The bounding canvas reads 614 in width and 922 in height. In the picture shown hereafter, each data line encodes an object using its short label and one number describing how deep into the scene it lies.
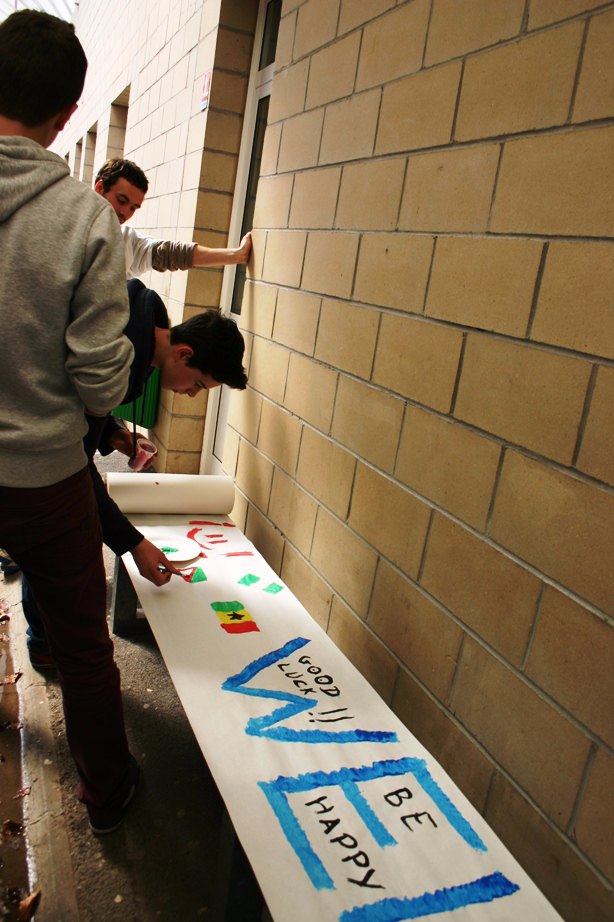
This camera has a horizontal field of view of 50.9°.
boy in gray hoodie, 1.11
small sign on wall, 3.06
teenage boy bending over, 1.69
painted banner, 0.99
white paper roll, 2.22
